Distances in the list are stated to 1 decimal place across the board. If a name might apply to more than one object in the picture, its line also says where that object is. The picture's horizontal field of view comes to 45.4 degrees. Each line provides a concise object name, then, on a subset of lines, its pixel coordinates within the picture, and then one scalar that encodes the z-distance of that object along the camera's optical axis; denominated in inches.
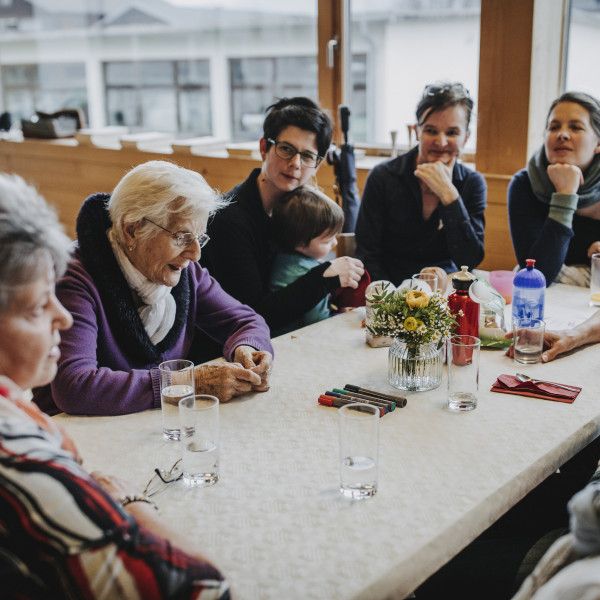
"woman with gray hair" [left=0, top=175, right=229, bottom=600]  30.8
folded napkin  63.6
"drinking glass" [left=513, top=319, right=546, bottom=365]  72.3
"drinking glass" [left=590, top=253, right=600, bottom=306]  92.5
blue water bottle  77.9
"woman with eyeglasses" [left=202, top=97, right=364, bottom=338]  89.0
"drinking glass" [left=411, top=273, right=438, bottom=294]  83.7
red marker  61.9
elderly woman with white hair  61.4
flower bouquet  63.1
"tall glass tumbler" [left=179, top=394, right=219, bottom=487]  50.2
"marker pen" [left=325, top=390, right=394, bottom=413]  61.1
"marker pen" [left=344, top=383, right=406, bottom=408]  62.3
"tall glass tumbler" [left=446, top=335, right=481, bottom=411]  61.1
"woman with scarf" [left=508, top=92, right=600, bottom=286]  100.8
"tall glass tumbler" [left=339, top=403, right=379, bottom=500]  48.0
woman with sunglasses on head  105.1
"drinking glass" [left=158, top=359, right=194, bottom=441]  56.6
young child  93.7
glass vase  64.7
